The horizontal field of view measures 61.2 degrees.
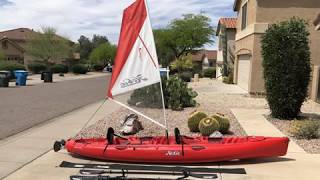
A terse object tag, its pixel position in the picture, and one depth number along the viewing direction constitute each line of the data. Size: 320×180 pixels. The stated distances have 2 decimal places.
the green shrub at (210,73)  29.80
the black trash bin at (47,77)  23.22
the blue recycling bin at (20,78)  19.75
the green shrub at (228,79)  19.61
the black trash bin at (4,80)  18.35
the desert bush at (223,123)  6.50
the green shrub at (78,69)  39.76
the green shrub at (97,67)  52.62
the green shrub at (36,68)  38.06
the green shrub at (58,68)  39.09
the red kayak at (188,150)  4.61
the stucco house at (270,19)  12.91
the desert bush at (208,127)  6.24
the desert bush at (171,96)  8.79
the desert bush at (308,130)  6.11
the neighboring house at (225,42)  24.55
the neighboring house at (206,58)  51.22
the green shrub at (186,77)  22.78
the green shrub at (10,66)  27.73
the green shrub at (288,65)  7.96
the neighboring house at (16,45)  42.92
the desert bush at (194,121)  6.68
